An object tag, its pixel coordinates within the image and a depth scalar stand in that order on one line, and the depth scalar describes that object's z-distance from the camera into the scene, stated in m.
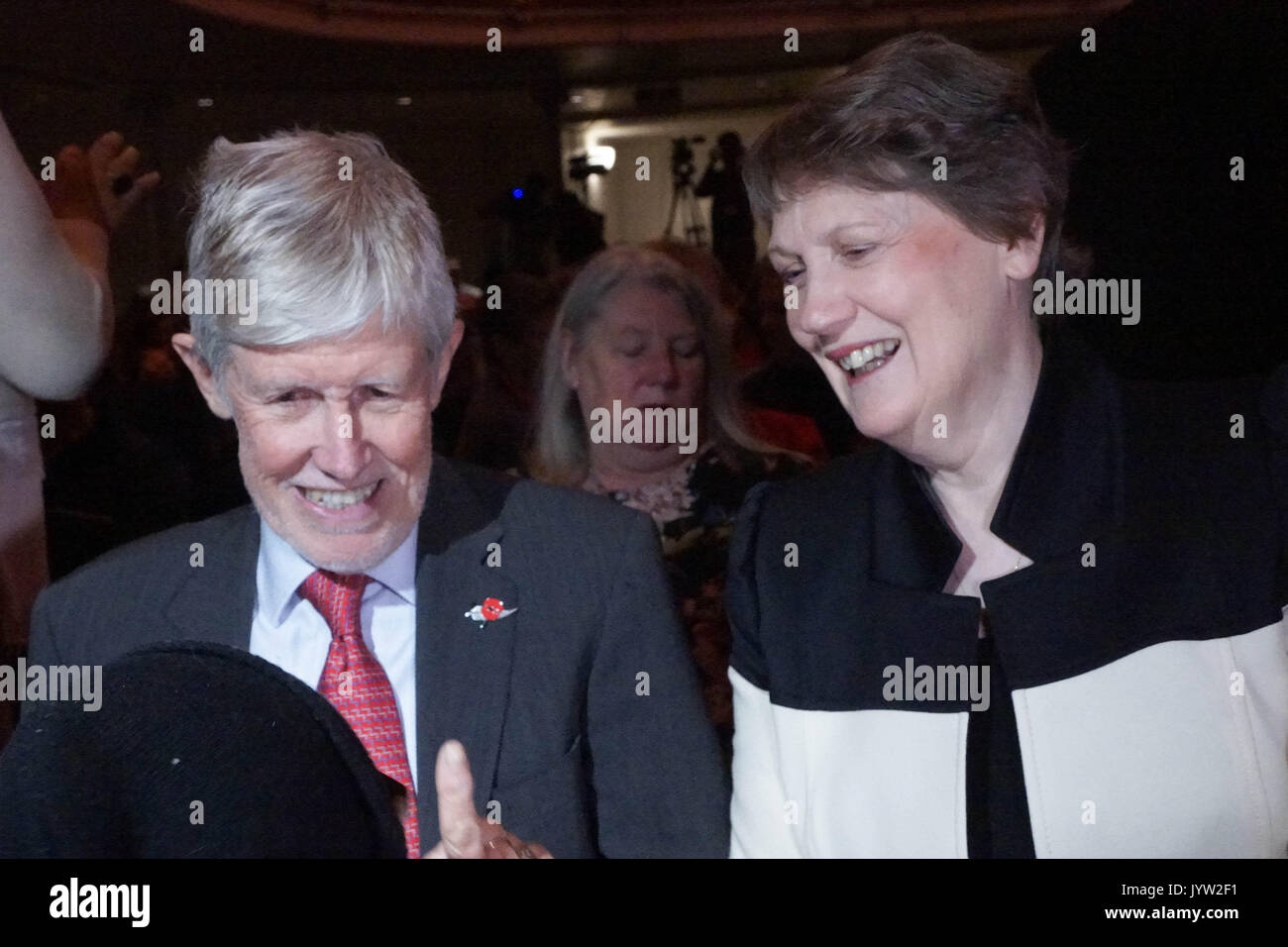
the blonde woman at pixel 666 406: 1.99
